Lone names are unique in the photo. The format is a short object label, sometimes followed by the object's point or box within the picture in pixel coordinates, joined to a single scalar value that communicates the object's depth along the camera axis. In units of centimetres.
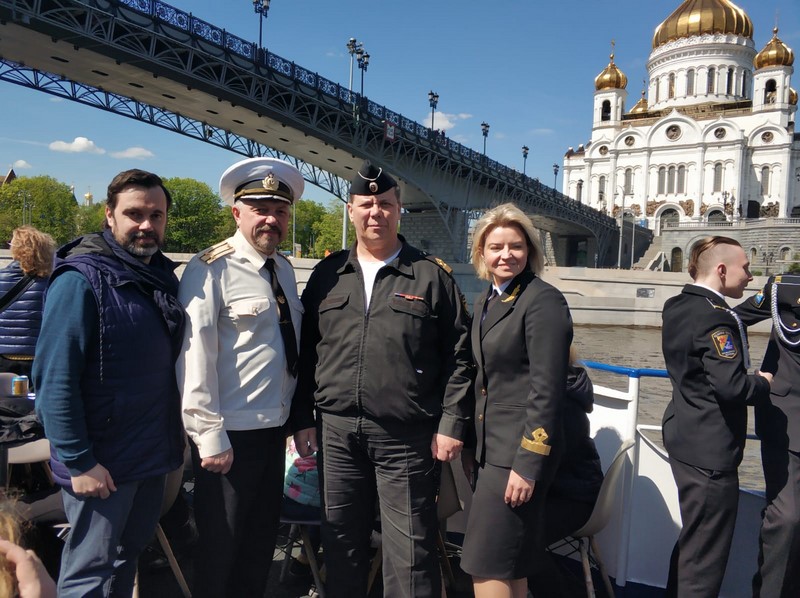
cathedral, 6400
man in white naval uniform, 225
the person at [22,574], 114
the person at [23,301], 360
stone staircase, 5359
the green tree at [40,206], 6166
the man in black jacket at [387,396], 233
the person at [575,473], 246
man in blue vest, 199
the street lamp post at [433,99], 3712
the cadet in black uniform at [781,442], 243
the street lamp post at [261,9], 2825
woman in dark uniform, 212
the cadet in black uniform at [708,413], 231
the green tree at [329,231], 7175
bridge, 2002
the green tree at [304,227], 8175
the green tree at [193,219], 6631
